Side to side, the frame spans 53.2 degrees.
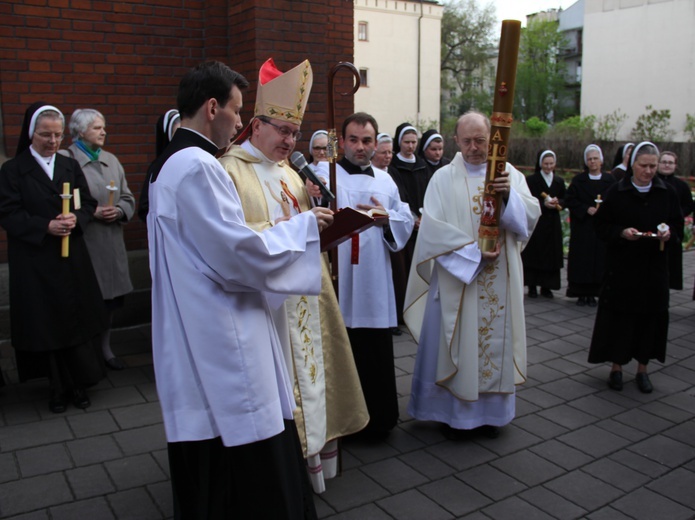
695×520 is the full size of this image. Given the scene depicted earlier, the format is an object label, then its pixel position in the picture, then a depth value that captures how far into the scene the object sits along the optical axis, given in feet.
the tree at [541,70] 200.34
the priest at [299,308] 10.80
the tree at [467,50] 189.37
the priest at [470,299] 14.98
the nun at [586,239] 28.14
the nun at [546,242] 29.19
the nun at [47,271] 16.12
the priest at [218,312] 8.30
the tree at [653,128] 100.07
